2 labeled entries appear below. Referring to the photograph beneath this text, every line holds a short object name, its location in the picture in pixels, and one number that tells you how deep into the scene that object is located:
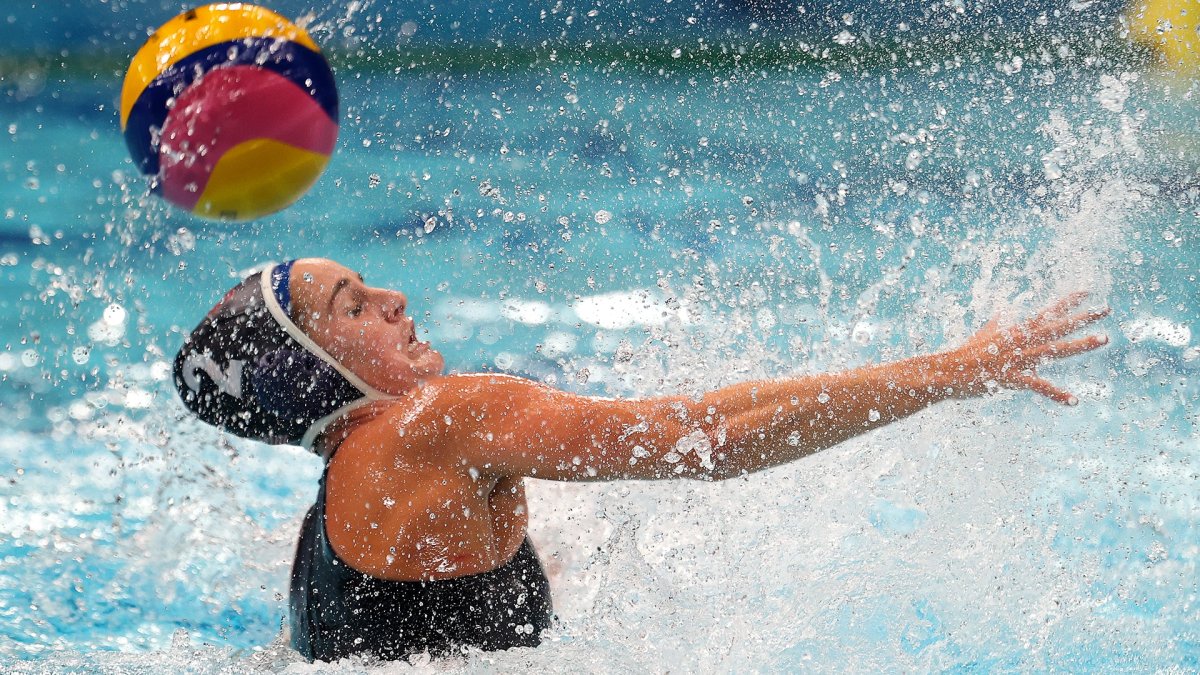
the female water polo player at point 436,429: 10.92
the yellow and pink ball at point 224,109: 11.17
